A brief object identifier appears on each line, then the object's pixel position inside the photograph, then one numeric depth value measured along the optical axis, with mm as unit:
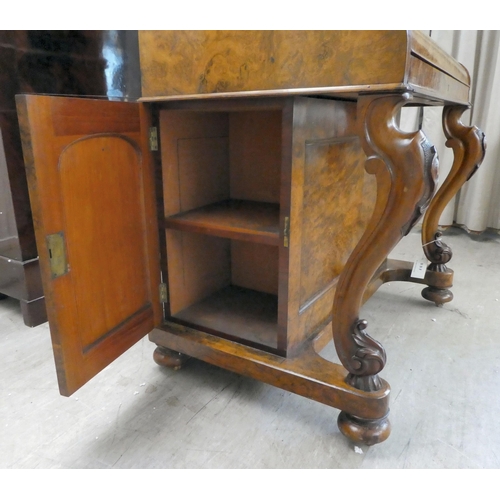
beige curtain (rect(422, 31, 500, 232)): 2102
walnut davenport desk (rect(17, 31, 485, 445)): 661
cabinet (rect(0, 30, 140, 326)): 1156
